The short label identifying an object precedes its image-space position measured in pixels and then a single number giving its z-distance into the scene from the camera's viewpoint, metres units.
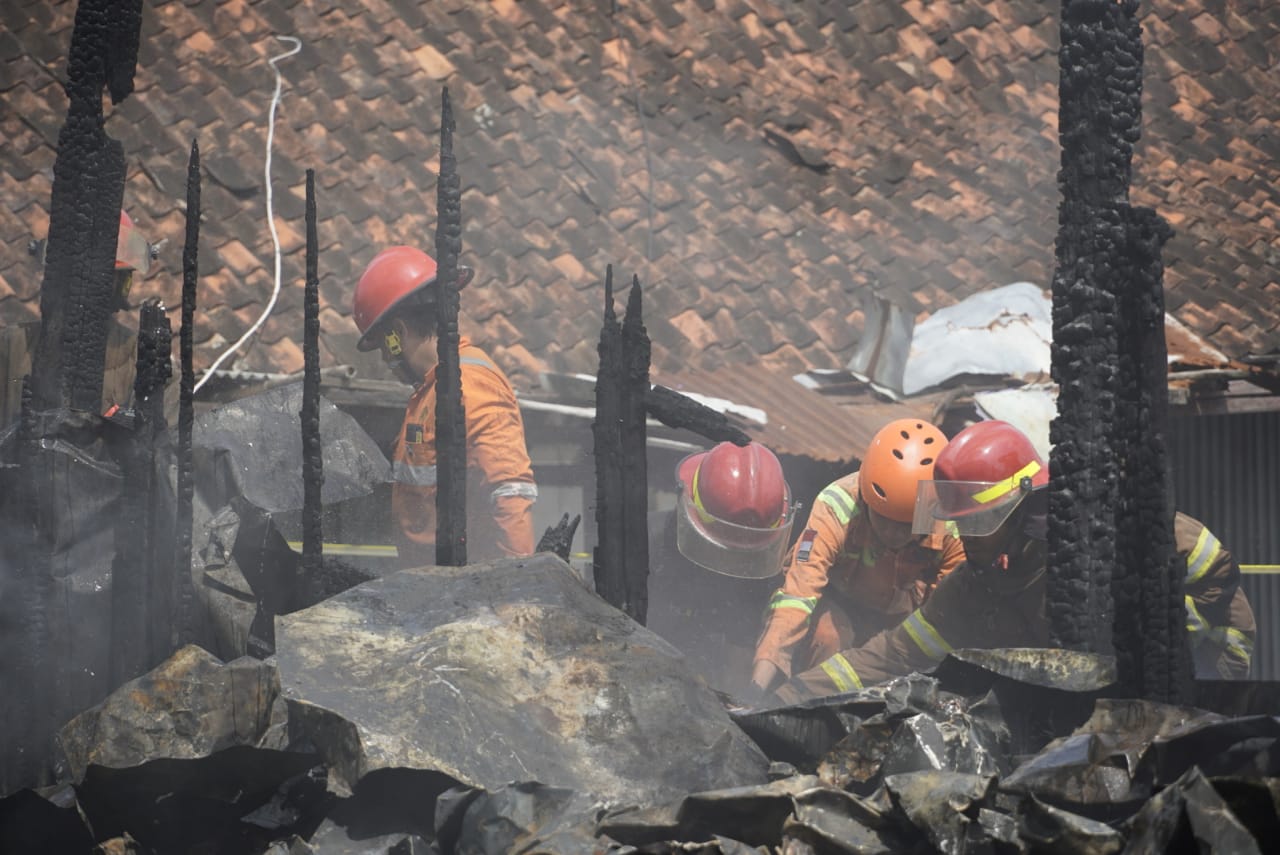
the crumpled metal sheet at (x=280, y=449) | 10.27
